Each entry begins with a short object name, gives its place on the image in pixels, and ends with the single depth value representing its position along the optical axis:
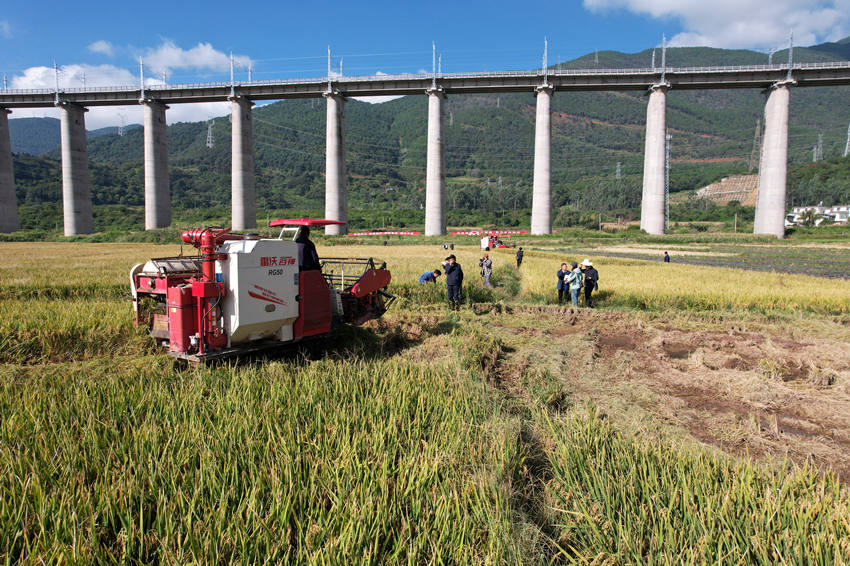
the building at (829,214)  96.06
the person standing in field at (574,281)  14.52
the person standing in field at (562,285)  15.27
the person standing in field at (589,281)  14.72
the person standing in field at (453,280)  13.65
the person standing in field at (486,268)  17.22
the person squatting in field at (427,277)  15.50
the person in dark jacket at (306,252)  7.24
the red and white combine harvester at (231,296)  6.00
